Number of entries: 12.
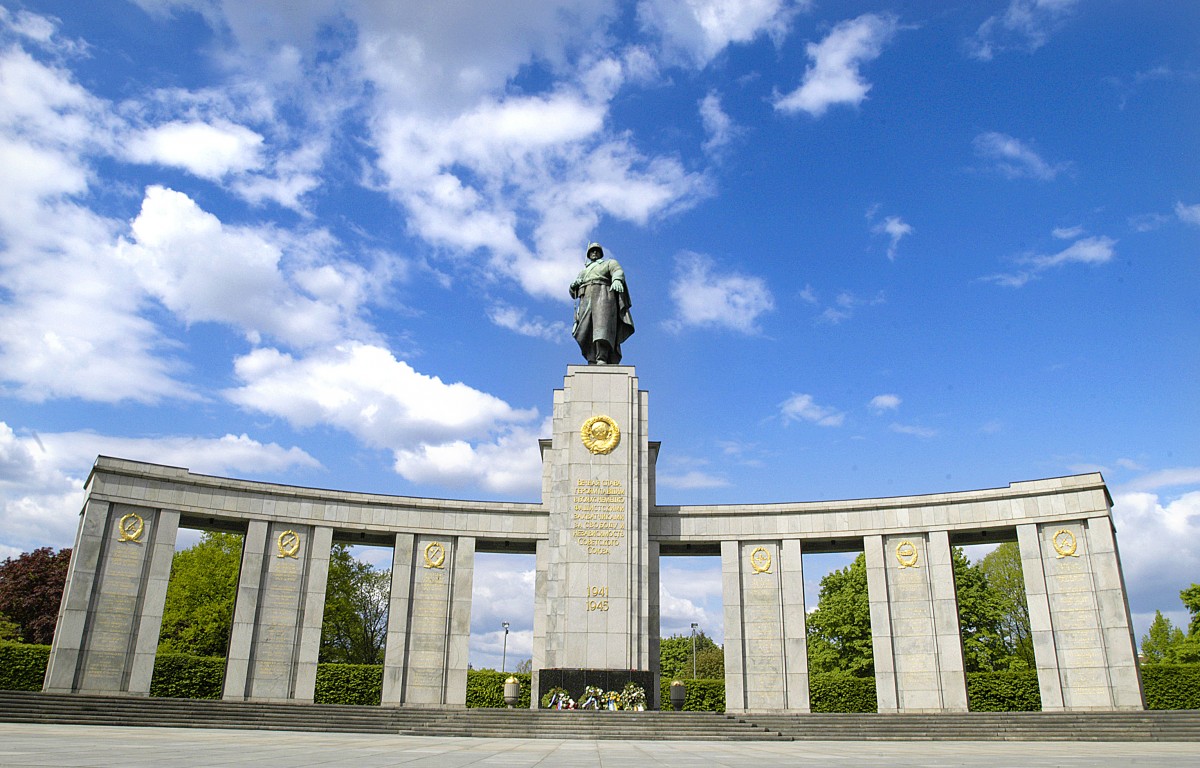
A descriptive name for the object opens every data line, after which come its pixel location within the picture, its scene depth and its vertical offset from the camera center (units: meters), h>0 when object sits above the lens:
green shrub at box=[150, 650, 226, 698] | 31.28 -1.19
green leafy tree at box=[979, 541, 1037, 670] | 46.84 +3.74
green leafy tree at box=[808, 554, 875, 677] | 45.97 +1.60
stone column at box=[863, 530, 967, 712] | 29.16 +1.23
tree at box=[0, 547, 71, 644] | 43.56 +2.49
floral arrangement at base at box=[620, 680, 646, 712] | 26.91 -1.42
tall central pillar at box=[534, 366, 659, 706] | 28.95 +3.84
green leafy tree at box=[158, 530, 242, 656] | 41.47 +2.16
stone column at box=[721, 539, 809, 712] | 30.30 +1.04
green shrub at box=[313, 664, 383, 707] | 33.03 -1.45
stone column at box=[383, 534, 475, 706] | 30.47 +1.06
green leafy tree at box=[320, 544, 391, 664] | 45.66 +2.05
